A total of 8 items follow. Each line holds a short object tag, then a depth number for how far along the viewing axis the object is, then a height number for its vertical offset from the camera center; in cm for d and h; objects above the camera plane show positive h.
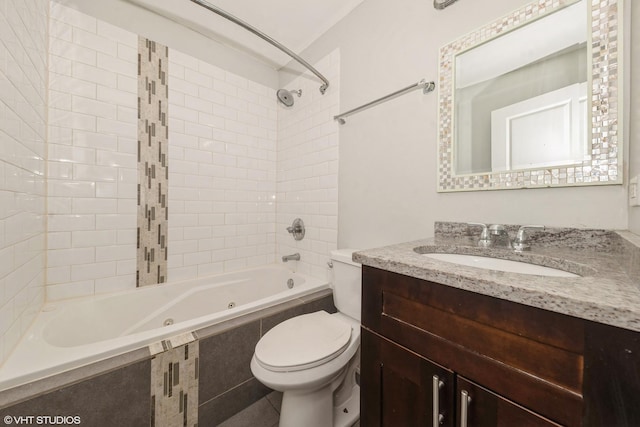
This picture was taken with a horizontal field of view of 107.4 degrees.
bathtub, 86 -56
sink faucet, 95 -9
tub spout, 205 -39
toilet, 90 -60
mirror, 80 +46
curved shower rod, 130 +114
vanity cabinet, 38 -31
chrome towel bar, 123 +69
